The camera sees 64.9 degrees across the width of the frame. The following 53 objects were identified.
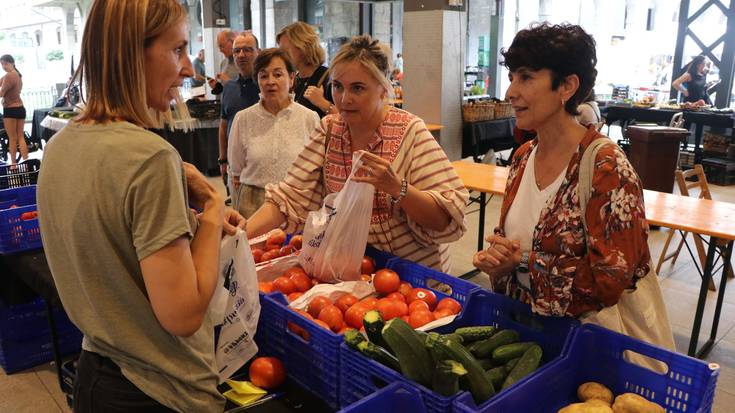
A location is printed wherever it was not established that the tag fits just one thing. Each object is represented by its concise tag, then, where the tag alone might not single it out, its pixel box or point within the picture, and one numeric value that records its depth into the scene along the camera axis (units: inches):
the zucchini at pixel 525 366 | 50.4
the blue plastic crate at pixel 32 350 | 120.8
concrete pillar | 250.1
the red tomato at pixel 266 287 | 71.7
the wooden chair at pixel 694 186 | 156.7
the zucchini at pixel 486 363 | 53.2
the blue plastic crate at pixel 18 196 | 120.6
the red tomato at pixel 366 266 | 77.3
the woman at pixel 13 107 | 350.0
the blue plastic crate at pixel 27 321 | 118.5
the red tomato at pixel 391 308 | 64.3
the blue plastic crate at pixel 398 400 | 44.4
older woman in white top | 127.4
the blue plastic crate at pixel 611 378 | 47.3
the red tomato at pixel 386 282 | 70.4
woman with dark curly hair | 55.5
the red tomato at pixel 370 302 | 64.9
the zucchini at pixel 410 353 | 47.7
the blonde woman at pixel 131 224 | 37.8
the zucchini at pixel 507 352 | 53.6
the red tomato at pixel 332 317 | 62.2
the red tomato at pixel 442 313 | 64.5
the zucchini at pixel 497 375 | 51.3
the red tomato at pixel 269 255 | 83.8
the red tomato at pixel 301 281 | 73.8
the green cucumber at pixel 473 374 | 47.1
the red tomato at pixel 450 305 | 66.1
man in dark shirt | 160.7
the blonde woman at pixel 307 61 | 143.0
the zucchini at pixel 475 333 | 56.7
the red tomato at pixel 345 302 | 66.7
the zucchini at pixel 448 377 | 44.0
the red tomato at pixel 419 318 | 62.2
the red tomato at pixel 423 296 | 67.9
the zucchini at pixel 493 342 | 54.7
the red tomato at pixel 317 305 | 65.5
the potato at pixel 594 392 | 51.1
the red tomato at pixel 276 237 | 89.6
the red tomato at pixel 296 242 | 86.6
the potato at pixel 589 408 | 48.4
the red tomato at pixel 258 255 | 83.8
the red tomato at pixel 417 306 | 64.7
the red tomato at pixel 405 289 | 69.3
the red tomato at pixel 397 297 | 67.1
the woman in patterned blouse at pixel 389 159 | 75.5
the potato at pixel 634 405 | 48.2
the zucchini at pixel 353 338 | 51.5
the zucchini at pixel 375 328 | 53.2
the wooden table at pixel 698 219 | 117.6
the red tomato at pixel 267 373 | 58.7
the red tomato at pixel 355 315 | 63.1
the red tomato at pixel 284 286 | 72.7
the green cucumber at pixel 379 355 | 50.0
